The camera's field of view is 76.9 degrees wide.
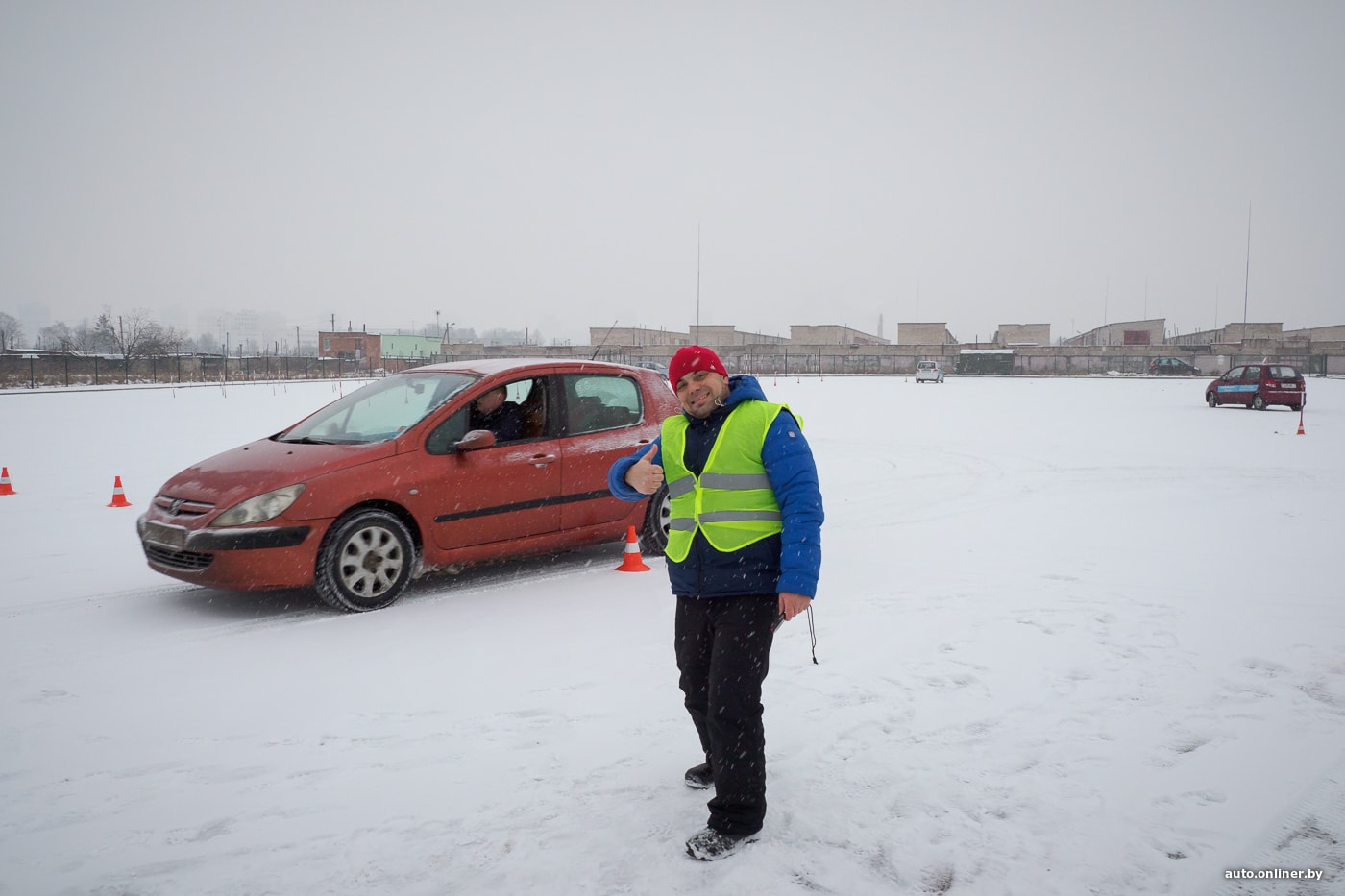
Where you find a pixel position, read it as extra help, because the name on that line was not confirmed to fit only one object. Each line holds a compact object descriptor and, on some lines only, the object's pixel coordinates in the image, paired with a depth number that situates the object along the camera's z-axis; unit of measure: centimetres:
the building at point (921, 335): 10462
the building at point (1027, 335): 11062
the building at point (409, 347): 10800
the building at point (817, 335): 10981
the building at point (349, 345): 9988
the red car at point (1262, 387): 2397
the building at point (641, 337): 10994
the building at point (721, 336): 10625
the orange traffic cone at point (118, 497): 948
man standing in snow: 297
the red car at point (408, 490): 537
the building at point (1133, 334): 10950
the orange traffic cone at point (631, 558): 688
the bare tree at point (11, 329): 10560
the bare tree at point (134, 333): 7194
